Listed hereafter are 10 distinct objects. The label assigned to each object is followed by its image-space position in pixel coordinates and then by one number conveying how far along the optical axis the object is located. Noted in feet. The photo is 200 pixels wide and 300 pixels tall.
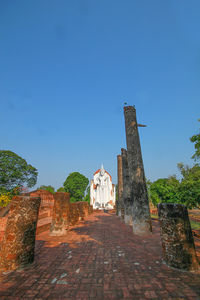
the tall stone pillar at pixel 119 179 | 54.51
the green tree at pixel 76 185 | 128.57
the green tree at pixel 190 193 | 21.02
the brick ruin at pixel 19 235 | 11.99
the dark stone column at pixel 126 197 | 36.99
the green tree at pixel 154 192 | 87.68
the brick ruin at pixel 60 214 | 24.84
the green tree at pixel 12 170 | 79.36
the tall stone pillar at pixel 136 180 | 25.94
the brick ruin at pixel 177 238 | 11.60
